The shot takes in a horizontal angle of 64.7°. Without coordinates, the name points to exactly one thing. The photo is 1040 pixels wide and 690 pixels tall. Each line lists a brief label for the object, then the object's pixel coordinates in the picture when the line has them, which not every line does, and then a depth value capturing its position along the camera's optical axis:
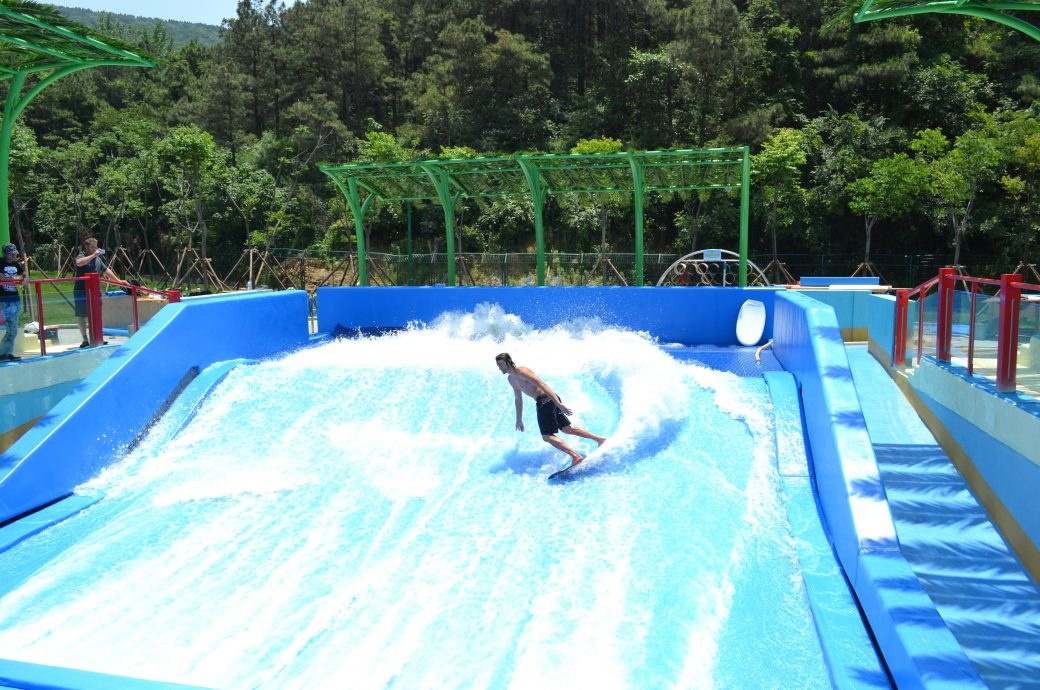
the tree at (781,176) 31.19
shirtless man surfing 8.74
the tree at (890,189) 29.47
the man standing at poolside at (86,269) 11.14
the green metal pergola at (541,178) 16.75
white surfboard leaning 14.13
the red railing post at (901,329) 10.74
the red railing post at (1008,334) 7.46
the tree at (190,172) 35.66
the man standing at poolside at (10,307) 10.18
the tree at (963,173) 27.88
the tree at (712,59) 35.56
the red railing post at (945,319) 9.20
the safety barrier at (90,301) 10.74
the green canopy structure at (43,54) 11.91
